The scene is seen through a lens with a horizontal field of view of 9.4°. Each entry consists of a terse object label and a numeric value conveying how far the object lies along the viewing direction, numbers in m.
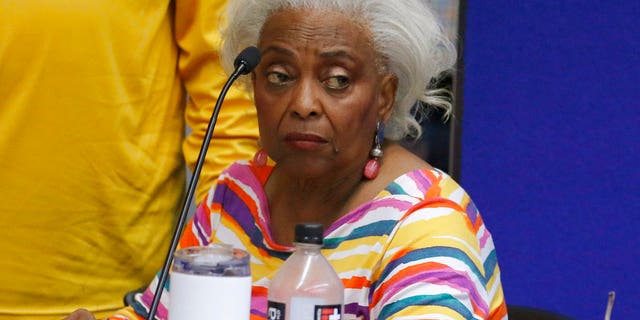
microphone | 4.26
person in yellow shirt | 4.85
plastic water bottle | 4.26
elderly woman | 4.47
